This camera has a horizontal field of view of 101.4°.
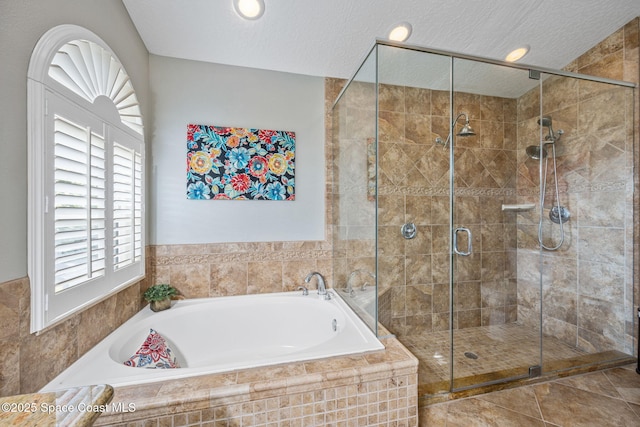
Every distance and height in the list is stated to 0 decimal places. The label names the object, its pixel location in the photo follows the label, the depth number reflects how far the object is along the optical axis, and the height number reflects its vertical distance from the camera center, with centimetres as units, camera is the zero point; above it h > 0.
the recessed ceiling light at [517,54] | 216 +135
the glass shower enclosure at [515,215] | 198 -1
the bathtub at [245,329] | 149 -79
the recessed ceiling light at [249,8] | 168 +136
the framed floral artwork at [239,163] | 214 +44
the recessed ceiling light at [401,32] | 188 +135
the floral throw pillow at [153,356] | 138 -77
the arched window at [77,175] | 104 +20
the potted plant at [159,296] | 191 -60
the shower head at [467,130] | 209 +67
